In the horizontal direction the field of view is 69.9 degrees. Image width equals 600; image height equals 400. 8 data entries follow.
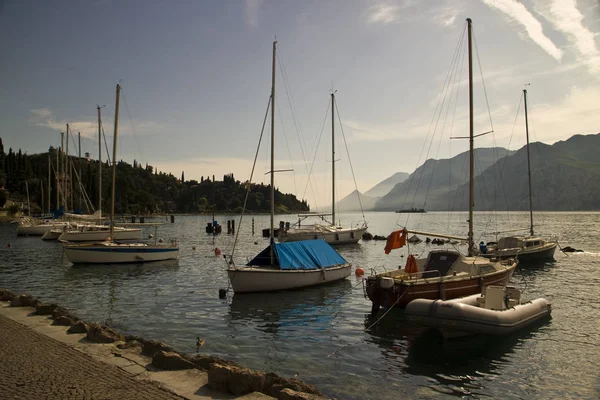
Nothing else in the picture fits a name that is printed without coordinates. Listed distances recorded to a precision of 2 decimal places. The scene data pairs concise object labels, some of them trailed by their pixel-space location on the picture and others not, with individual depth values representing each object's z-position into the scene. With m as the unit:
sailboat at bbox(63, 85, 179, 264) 35.12
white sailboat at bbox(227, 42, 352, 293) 22.92
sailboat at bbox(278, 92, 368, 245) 54.25
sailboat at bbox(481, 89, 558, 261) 37.81
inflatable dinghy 15.34
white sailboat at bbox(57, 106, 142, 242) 52.81
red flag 21.41
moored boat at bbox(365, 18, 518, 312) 19.08
